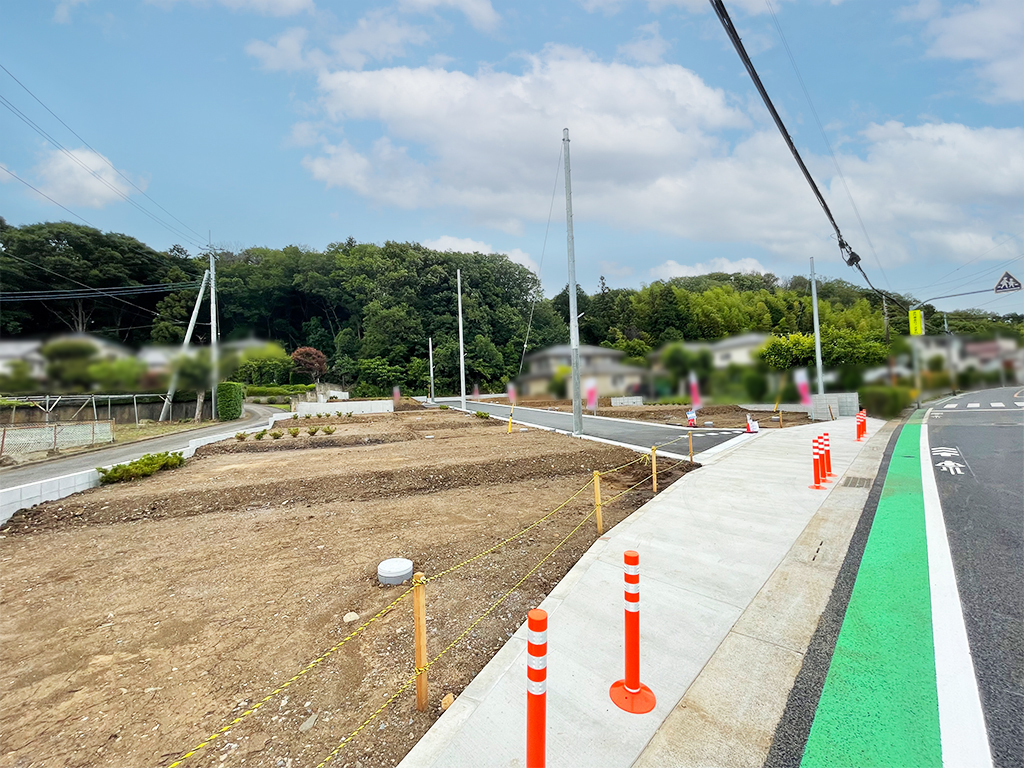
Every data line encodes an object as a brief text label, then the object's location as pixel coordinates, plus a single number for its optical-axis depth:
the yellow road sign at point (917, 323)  15.38
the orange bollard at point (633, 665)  2.69
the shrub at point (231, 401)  15.45
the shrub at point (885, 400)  13.56
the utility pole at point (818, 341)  13.96
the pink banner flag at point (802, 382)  12.13
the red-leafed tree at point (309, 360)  17.05
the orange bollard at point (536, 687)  2.07
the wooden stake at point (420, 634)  2.64
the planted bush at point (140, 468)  9.77
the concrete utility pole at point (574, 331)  14.08
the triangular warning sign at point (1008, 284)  9.61
